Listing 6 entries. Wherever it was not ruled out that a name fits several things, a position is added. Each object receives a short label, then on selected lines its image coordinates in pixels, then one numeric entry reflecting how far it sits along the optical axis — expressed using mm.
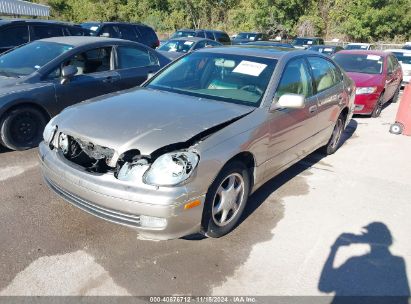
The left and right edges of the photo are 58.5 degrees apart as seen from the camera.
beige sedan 2770
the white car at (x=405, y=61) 12945
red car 8281
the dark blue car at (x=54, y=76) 5023
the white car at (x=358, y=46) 20047
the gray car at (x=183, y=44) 12969
